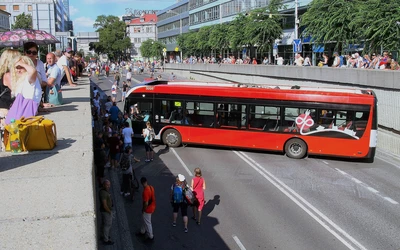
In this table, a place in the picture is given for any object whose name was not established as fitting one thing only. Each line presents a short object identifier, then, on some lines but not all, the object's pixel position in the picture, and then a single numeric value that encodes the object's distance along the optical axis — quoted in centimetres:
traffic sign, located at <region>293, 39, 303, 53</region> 3257
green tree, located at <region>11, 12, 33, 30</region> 6242
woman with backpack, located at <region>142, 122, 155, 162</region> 1894
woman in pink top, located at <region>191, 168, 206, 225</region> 1228
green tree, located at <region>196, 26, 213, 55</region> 6642
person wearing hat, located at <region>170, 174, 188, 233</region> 1175
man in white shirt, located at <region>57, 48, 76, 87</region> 1493
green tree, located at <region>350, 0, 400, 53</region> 2280
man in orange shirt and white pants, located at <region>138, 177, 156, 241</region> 1081
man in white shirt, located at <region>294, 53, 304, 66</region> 3197
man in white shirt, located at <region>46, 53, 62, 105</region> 1105
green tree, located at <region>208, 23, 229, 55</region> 5850
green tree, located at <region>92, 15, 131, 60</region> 13600
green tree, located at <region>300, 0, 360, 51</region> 2823
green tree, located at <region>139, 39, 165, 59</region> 10756
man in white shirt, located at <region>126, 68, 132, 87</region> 4691
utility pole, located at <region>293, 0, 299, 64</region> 3482
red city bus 1906
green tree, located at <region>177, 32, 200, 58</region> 7488
